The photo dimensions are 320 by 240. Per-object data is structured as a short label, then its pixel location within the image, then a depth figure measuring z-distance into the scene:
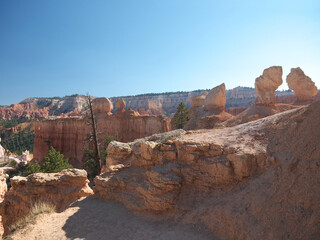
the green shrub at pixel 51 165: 15.13
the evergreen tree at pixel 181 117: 26.88
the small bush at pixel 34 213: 6.65
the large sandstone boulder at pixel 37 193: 8.39
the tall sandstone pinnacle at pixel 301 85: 20.83
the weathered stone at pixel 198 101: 30.33
